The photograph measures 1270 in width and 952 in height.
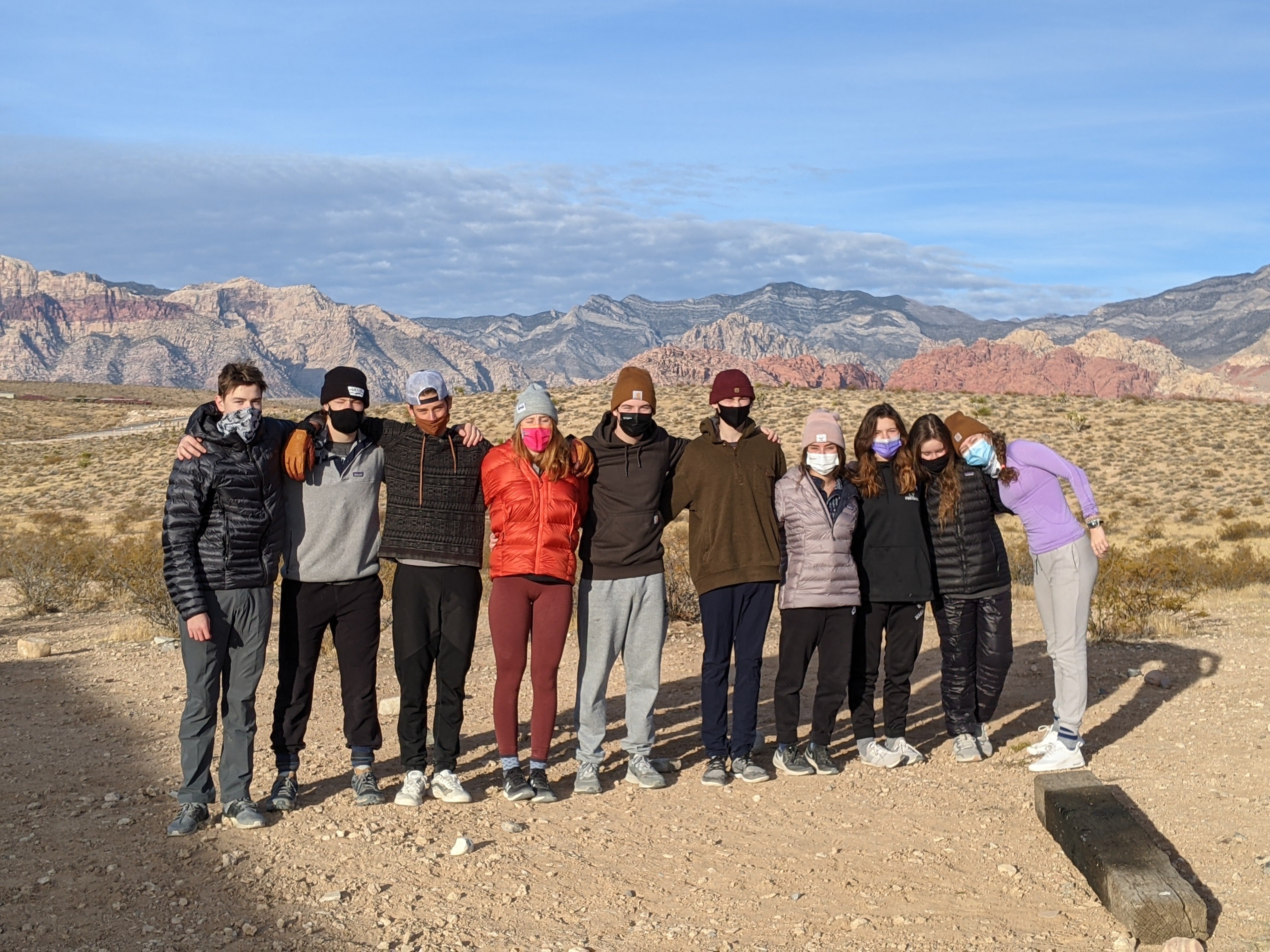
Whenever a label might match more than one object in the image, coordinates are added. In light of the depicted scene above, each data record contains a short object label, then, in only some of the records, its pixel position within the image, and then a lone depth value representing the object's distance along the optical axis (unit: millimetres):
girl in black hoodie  6289
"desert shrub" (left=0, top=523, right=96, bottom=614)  13289
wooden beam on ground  4082
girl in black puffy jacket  6281
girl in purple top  6199
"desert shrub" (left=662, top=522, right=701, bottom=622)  11734
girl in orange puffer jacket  5586
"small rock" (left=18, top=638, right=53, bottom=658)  9969
